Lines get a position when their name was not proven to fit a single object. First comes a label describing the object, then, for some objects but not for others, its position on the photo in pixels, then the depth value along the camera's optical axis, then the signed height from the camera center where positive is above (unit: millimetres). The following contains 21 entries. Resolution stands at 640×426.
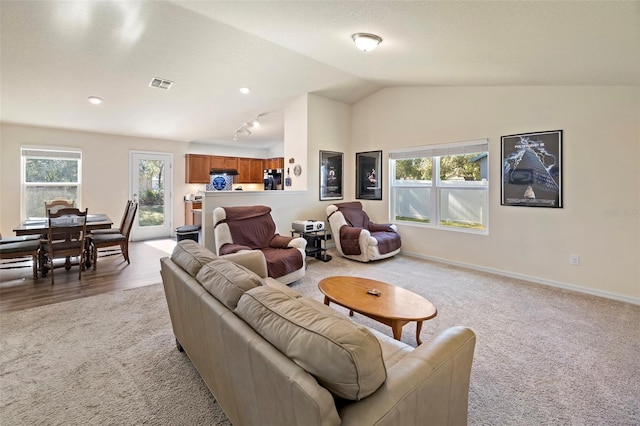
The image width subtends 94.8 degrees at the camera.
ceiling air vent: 4125 +1811
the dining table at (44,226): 3621 -231
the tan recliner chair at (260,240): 3508 -410
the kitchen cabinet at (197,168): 7184 +1022
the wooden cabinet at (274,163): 7789 +1278
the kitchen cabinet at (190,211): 6857 -41
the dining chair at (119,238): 4344 -435
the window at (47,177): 5469 +611
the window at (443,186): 4562 +417
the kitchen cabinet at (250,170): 8008 +1091
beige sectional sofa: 856 -533
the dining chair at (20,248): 3590 -487
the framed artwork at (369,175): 5812 +703
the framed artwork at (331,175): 5723 +699
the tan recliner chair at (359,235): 4754 -421
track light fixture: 6024 +1777
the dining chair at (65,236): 3686 -355
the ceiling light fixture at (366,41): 3014 +1755
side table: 4929 -582
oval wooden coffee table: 2070 -722
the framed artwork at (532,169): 3705 +540
